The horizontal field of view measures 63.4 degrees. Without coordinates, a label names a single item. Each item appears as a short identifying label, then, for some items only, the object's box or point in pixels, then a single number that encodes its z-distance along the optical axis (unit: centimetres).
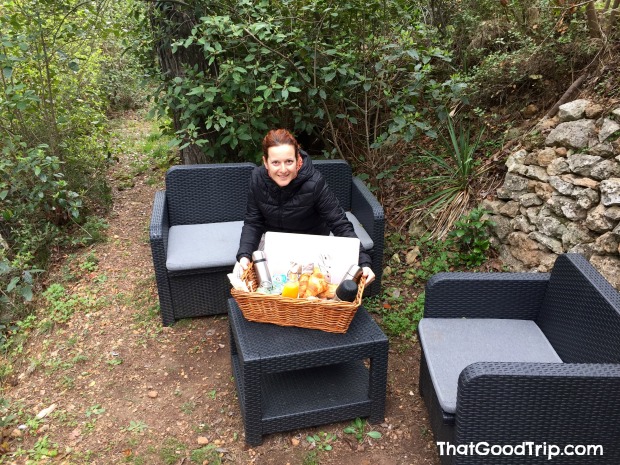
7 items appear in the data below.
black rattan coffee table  247
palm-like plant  421
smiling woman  293
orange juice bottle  251
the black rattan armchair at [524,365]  197
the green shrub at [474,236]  387
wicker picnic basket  246
